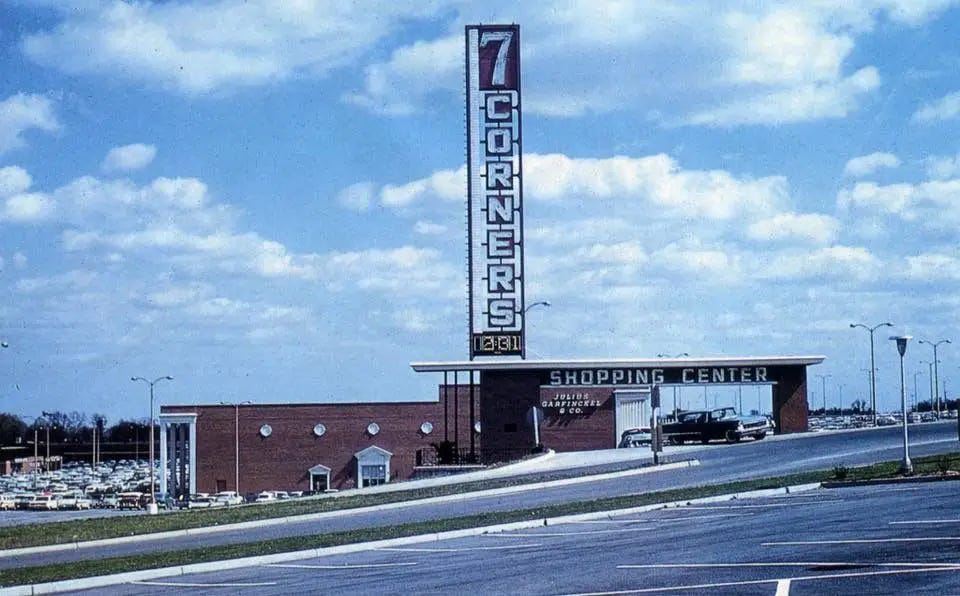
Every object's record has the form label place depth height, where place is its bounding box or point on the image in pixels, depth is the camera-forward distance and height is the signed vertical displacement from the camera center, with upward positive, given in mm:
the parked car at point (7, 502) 71625 -6558
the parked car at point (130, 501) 69625 -6273
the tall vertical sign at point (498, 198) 56344 +9331
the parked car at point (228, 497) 67812 -6251
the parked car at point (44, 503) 68625 -6332
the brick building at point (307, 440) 77062 -3029
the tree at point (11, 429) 166625 -4064
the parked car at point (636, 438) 62000 -2615
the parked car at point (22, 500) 72012 -6784
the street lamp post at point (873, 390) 82294 -421
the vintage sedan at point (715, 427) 53000 -1825
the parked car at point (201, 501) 68581 -6313
